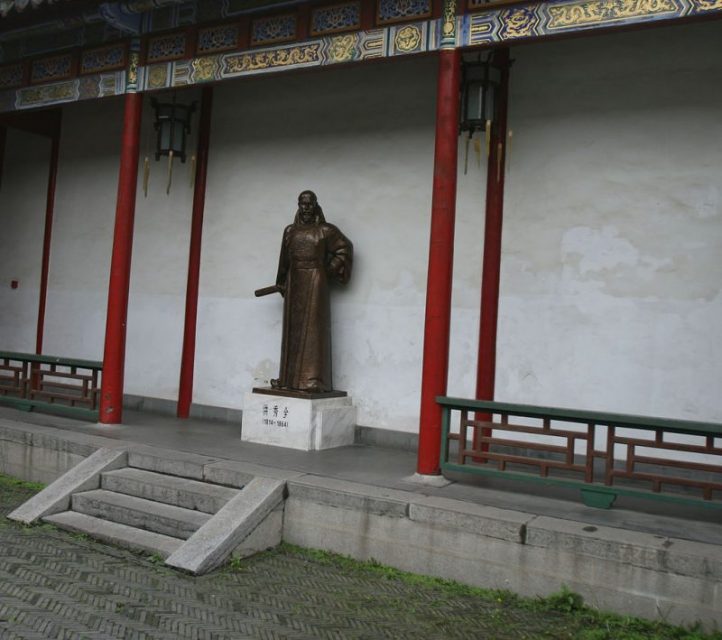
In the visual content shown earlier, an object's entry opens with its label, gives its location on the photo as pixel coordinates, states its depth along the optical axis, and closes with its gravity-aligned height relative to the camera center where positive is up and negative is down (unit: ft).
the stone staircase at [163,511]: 16.10 -4.00
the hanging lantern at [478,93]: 21.30 +7.67
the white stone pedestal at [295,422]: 22.58 -2.21
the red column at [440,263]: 18.40 +2.37
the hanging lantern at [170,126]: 27.58 +8.07
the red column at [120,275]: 24.40 +2.18
